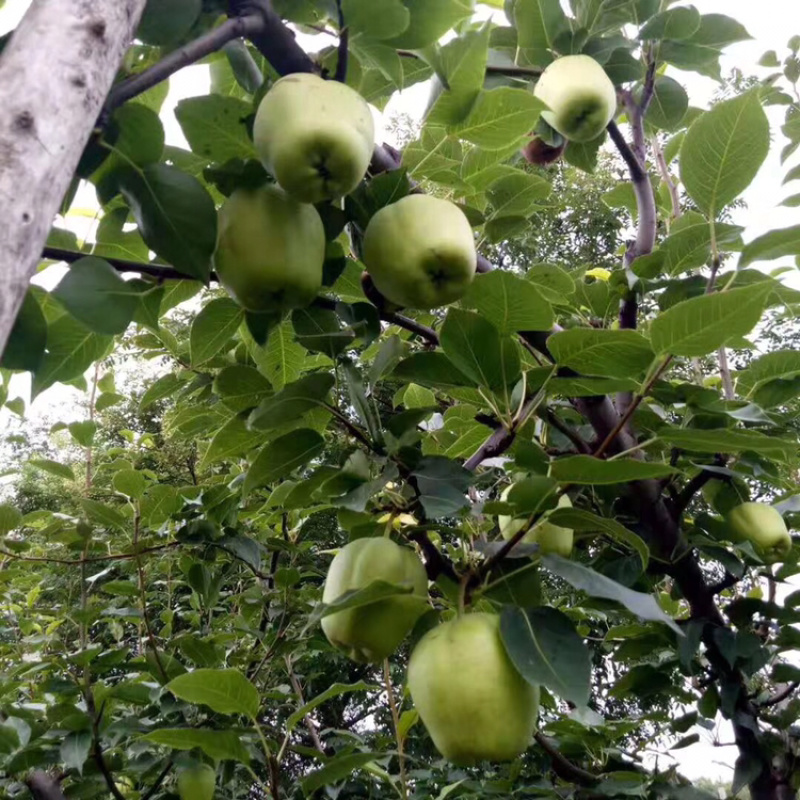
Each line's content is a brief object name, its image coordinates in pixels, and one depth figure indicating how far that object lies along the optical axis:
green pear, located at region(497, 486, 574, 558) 0.90
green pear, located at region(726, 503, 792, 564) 1.01
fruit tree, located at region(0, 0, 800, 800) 0.62
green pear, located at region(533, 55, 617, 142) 0.95
